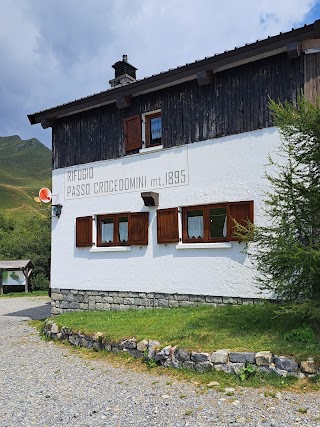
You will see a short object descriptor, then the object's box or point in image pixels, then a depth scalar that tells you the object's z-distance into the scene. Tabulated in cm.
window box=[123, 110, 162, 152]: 1143
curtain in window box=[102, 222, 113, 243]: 1206
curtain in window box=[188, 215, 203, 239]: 1027
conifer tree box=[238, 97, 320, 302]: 639
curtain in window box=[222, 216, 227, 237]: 980
